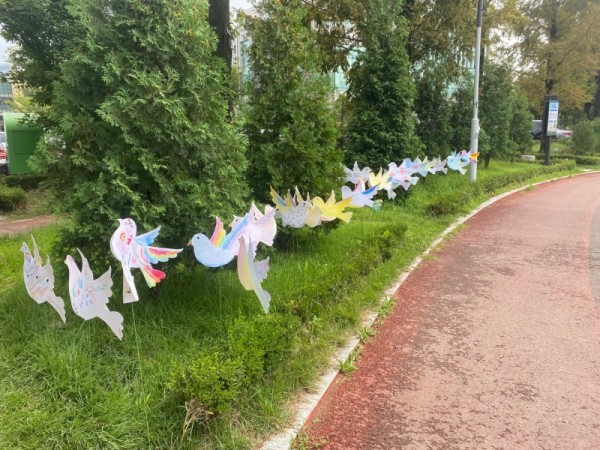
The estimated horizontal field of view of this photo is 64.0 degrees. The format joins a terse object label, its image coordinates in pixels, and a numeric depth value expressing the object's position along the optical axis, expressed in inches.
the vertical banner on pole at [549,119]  826.2
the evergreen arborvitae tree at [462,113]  620.1
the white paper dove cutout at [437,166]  438.0
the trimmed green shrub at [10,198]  378.9
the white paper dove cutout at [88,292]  123.9
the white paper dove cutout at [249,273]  143.5
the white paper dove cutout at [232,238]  141.7
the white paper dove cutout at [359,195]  237.2
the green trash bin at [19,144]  419.2
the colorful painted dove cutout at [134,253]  121.5
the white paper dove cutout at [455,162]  467.6
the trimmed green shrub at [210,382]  104.0
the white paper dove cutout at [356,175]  304.7
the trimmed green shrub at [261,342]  121.0
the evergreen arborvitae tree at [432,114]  559.5
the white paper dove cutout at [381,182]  298.0
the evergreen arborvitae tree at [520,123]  811.4
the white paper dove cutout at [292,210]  209.2
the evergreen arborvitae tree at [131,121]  138.8
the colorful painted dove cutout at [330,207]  216.7
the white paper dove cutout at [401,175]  330.6
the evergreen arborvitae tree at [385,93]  418.6
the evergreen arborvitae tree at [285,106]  231.0
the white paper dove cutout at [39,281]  132.4
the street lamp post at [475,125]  524.7
